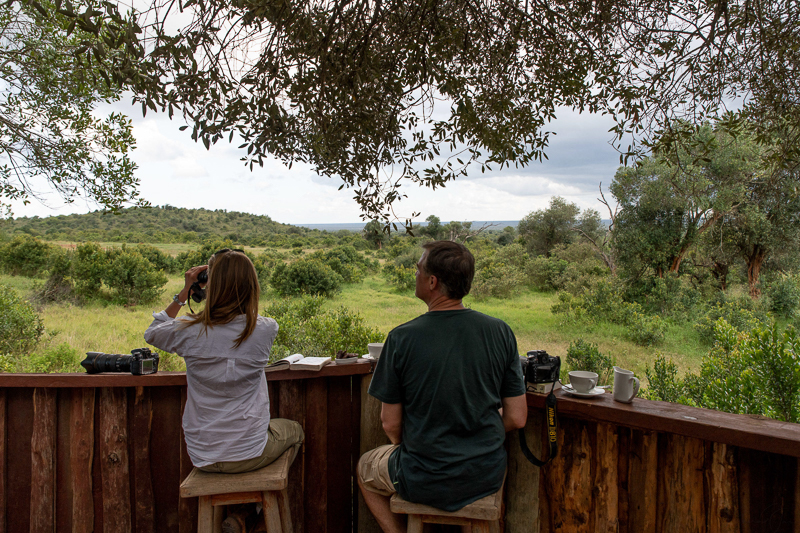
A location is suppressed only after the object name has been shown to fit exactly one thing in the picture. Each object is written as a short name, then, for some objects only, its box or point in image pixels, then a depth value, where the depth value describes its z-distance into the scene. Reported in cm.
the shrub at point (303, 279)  1423
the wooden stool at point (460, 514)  156
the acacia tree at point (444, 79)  212
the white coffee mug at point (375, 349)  233
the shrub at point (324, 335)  598
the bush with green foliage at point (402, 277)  1625
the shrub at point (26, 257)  1334
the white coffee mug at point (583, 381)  185
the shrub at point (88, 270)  1211
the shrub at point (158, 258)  1637
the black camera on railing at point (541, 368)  190
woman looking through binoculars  177
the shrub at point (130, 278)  1221
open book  216
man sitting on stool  157
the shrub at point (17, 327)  741
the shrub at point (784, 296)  1063
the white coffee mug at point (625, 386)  174
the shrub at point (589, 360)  652
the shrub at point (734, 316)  898
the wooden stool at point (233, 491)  173
